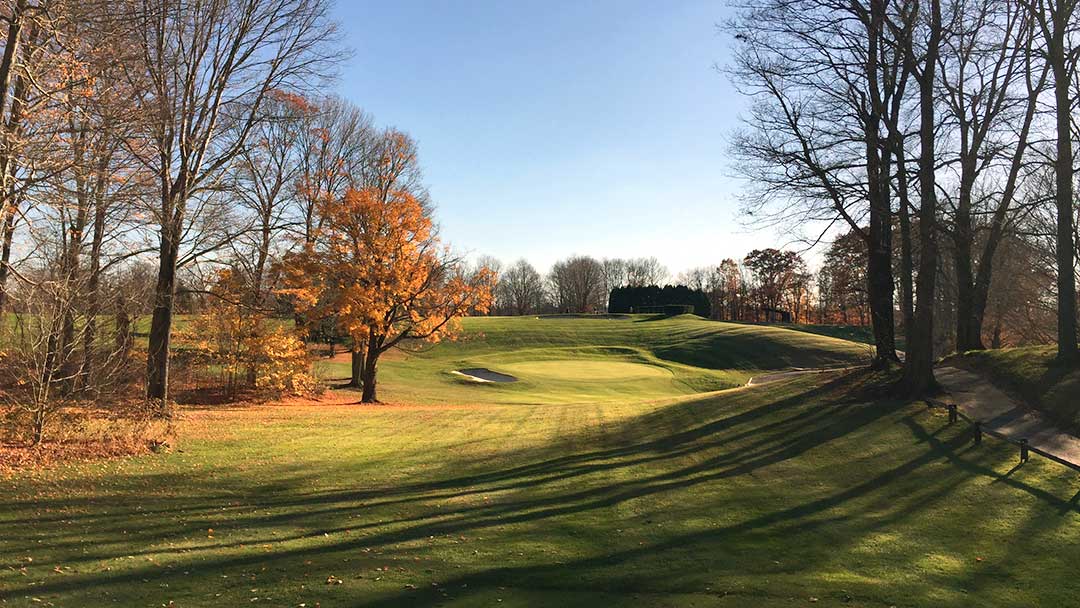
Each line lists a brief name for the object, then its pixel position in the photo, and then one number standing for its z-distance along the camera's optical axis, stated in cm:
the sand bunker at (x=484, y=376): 3678
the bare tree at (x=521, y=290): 11888
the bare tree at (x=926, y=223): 1370
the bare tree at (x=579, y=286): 11419
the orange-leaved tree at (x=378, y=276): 2392
